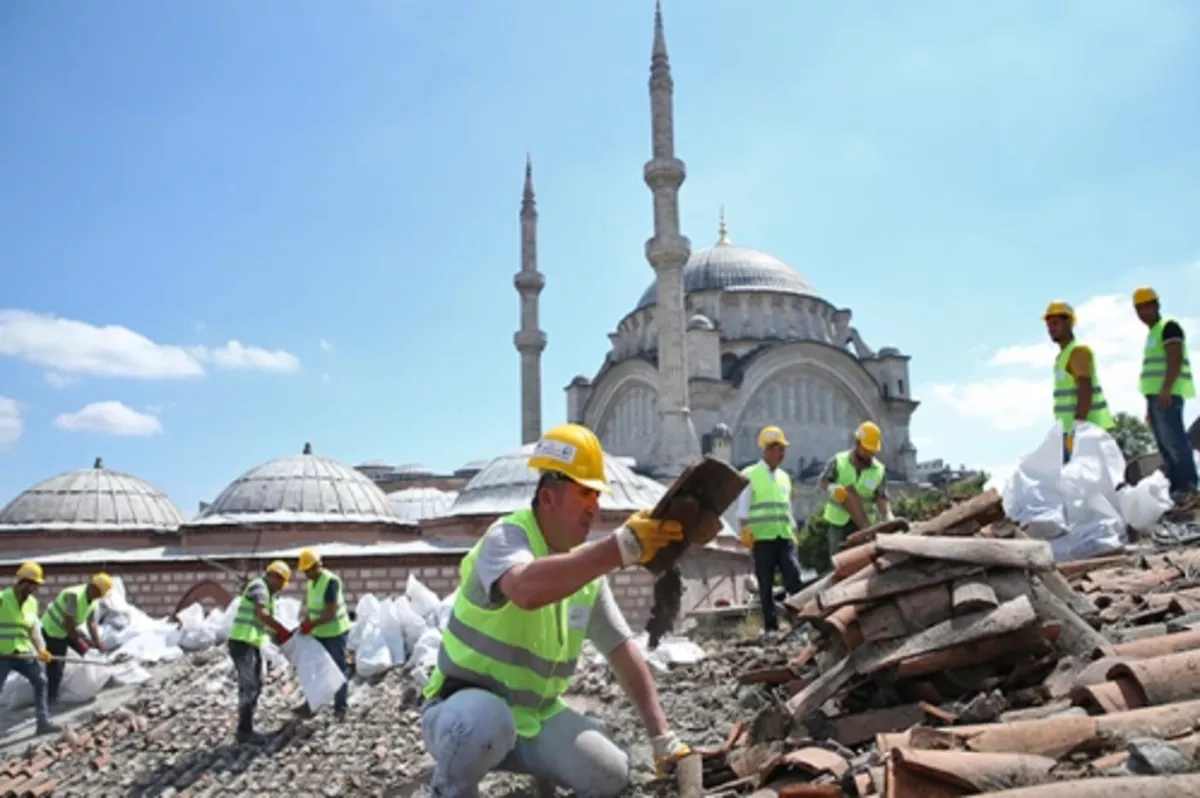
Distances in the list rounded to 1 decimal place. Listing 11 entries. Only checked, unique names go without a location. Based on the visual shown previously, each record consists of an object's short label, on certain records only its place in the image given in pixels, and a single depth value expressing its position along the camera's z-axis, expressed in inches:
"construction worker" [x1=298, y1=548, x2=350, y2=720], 281.4
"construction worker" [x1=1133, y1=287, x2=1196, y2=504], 231.1
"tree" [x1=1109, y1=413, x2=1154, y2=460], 1235.2
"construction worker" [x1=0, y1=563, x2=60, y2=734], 314.3
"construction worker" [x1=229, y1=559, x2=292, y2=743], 274.7
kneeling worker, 107.0
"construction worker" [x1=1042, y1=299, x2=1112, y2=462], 218.1
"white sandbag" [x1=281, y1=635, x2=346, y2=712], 271.1
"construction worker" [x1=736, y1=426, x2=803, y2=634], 245.4
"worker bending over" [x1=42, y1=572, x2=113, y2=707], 346.0
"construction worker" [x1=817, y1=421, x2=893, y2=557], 238.4
